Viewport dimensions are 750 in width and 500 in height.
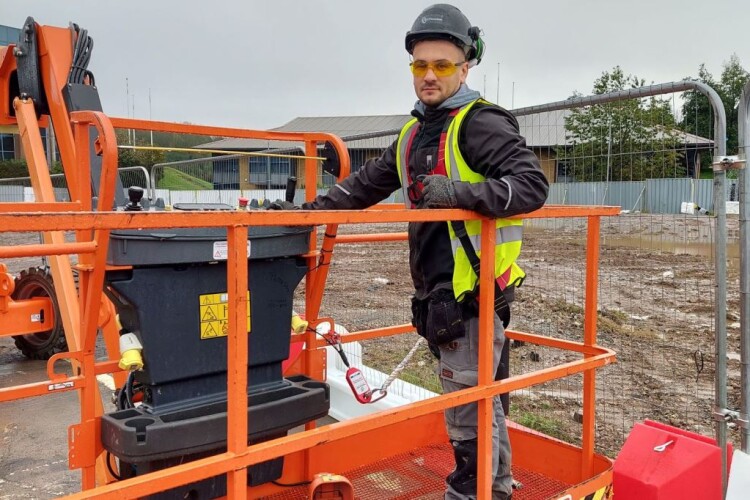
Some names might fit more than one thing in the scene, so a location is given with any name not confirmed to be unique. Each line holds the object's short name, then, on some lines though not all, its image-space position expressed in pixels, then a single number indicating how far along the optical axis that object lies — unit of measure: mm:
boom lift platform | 1962
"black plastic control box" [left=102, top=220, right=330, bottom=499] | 2504
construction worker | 2449
